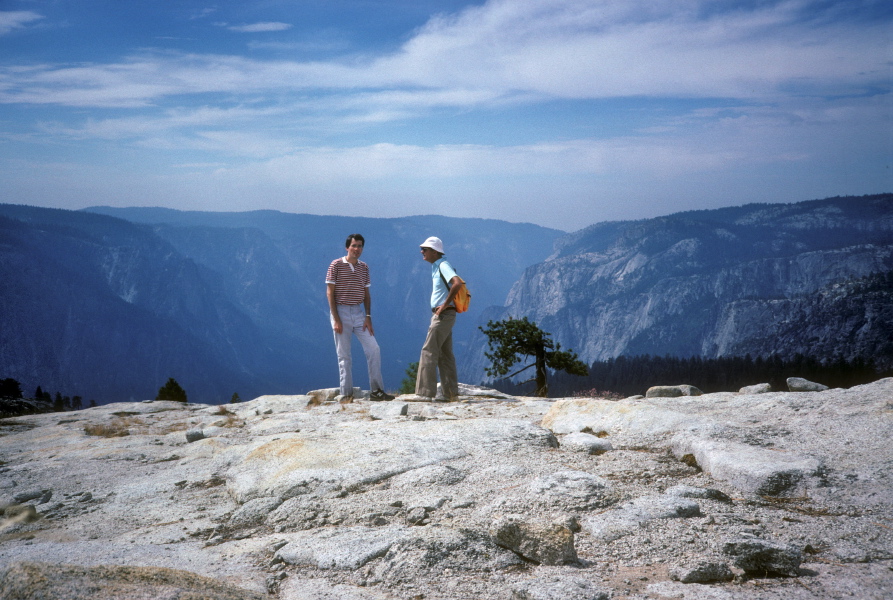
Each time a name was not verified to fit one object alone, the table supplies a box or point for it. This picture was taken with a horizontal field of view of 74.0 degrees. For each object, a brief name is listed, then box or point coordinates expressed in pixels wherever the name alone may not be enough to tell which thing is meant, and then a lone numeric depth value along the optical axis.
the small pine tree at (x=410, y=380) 31.70
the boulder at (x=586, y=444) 5.91
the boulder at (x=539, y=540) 3.46
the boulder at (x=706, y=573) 3.16
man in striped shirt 11.36
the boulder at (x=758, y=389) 9.74
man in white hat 10.70
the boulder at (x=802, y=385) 9.85
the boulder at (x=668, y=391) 11.92
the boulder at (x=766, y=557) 3.19
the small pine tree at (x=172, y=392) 29.95
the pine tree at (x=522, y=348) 24.23
